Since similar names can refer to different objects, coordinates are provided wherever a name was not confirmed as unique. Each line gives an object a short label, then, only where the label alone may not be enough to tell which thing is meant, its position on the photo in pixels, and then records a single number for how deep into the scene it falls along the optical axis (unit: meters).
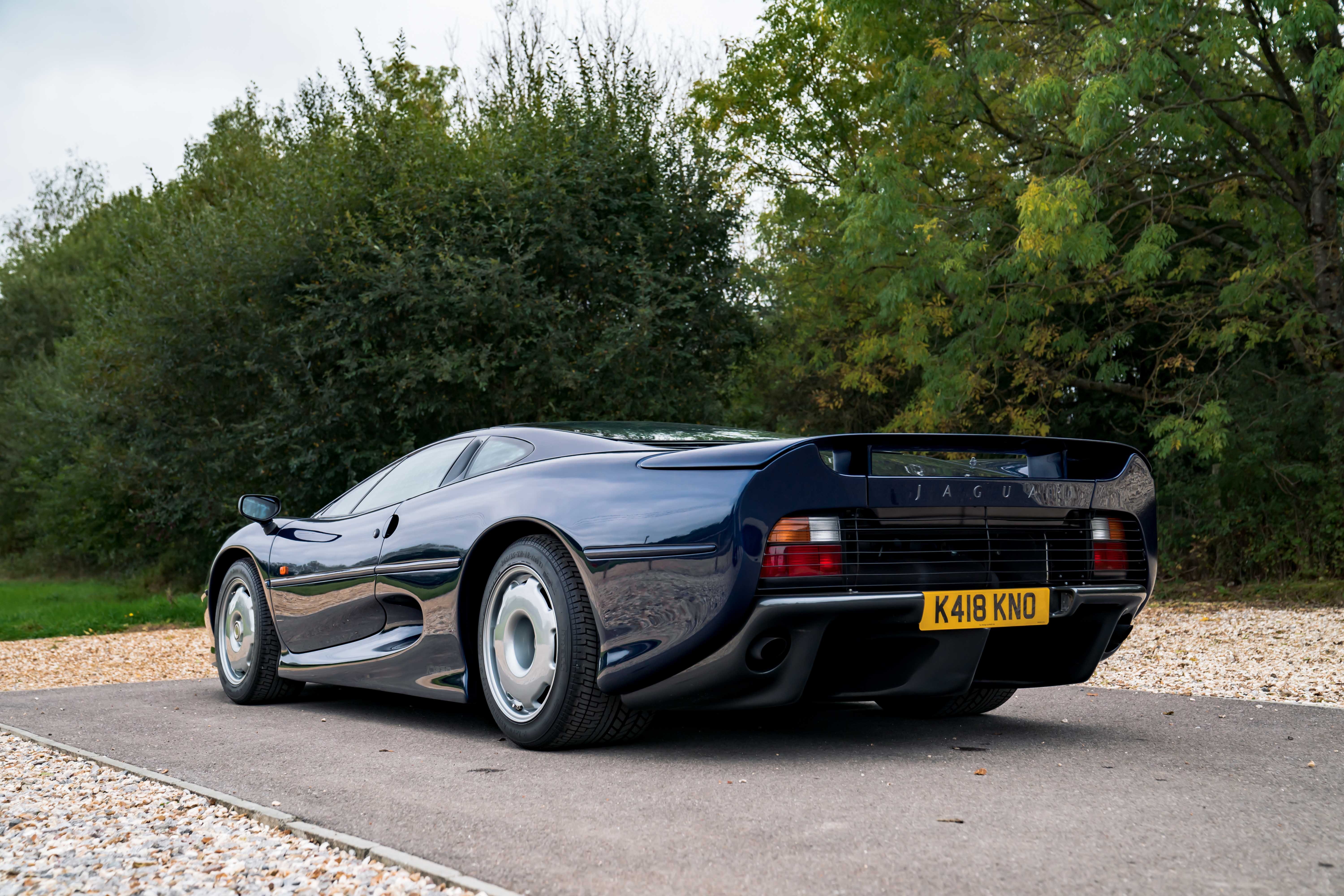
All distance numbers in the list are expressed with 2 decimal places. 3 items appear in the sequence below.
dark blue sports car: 3.62
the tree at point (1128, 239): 11.51
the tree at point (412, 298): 14.43
